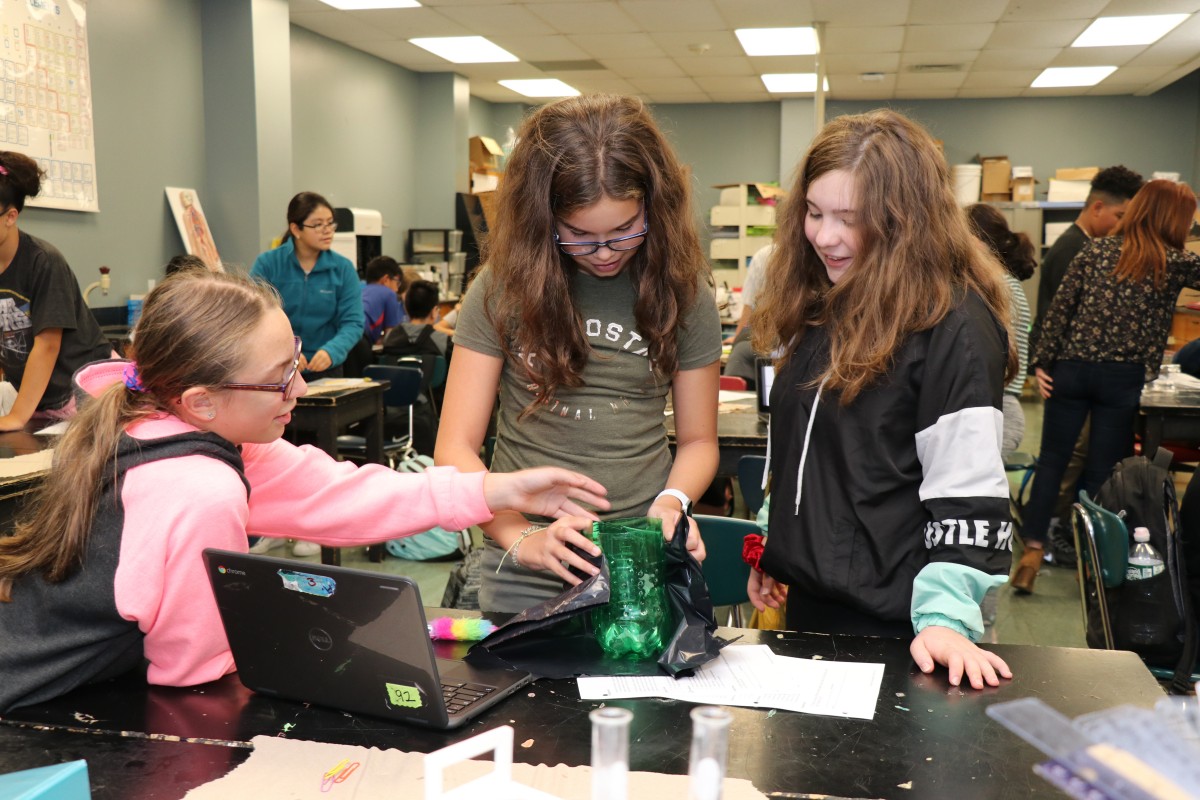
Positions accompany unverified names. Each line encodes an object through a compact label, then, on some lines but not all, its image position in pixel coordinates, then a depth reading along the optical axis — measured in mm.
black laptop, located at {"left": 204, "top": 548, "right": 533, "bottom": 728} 1039
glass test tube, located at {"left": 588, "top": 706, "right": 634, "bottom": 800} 653
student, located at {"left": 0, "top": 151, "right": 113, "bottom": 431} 3092
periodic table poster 4766
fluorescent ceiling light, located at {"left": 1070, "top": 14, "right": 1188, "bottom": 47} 7288
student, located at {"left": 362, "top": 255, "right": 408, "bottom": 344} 6105
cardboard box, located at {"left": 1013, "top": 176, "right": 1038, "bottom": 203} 10273
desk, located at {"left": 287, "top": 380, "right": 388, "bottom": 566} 3902
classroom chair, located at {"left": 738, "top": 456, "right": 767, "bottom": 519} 2959
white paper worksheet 1135
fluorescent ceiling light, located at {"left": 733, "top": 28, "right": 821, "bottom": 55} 7793
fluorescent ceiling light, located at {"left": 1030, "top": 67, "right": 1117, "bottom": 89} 9259
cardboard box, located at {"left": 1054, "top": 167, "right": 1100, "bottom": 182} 10008
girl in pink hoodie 1154
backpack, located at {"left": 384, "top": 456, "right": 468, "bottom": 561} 4148
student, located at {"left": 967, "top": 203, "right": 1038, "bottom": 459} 3430
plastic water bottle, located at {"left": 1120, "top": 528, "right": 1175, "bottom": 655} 2109
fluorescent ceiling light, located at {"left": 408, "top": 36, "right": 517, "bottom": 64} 8133
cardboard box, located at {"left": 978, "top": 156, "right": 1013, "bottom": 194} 10406
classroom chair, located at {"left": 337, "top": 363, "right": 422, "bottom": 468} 4816
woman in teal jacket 4625
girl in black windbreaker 1279
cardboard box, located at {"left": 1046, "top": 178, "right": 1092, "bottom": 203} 9875
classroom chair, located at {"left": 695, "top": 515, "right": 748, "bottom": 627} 2123
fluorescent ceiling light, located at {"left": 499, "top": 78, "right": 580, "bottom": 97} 10156
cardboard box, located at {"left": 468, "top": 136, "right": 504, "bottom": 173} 9977
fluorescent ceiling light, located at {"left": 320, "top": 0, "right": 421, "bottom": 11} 6906
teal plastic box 733
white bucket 10188
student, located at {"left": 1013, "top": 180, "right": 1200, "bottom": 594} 3770
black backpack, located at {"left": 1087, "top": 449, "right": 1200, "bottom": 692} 2092
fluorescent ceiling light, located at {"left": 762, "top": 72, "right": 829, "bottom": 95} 9762
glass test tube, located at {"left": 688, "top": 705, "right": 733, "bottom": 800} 639
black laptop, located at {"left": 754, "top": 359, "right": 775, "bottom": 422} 3410
